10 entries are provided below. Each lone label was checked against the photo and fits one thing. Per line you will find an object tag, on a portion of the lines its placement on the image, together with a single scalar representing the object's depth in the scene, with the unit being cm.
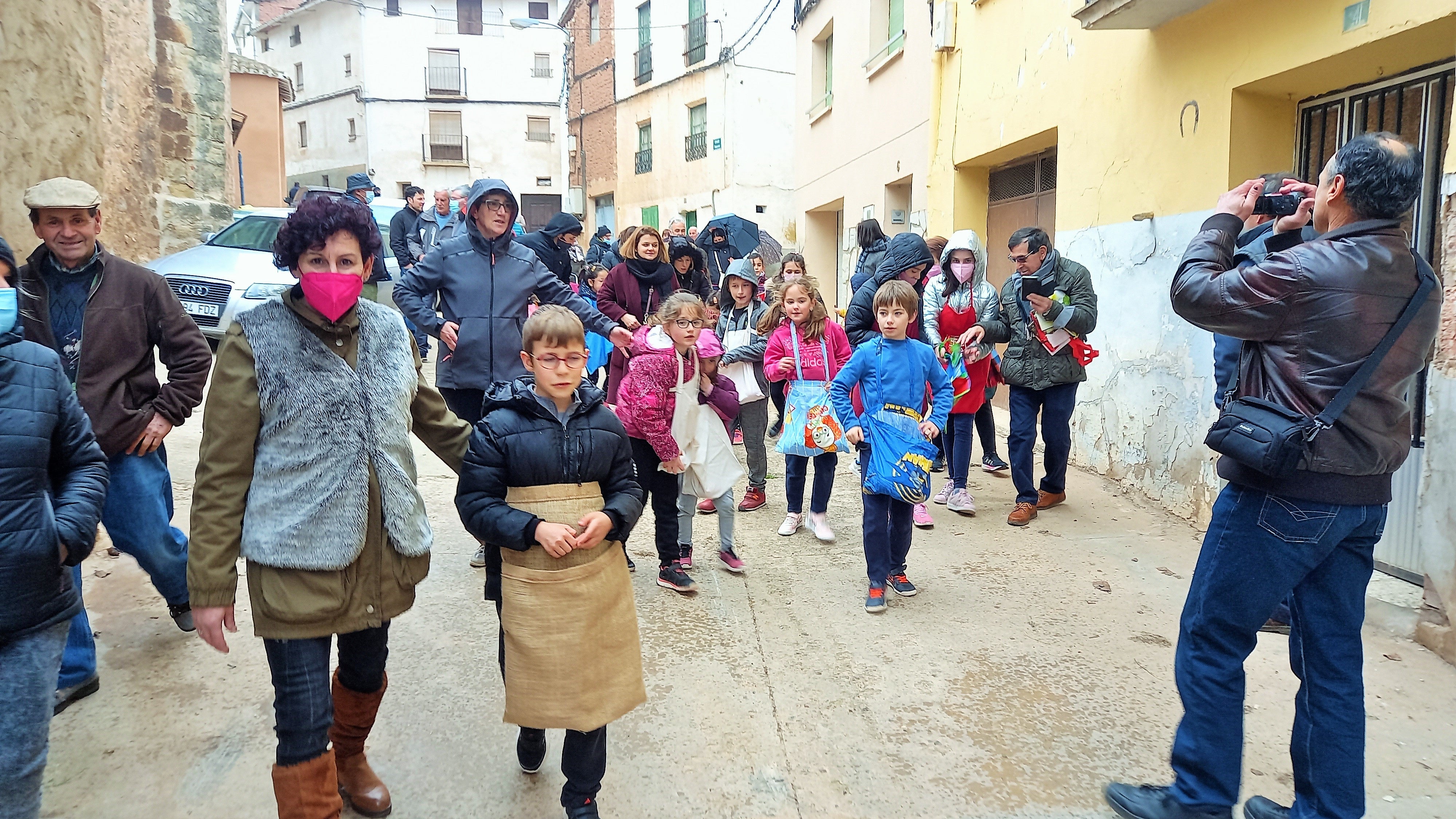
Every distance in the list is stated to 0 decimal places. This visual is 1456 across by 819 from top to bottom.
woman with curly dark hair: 221
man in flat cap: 324
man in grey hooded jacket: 418
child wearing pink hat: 450
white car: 909
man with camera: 236
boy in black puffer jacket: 243
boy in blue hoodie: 434
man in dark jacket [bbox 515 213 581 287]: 770
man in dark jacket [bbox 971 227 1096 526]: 555
